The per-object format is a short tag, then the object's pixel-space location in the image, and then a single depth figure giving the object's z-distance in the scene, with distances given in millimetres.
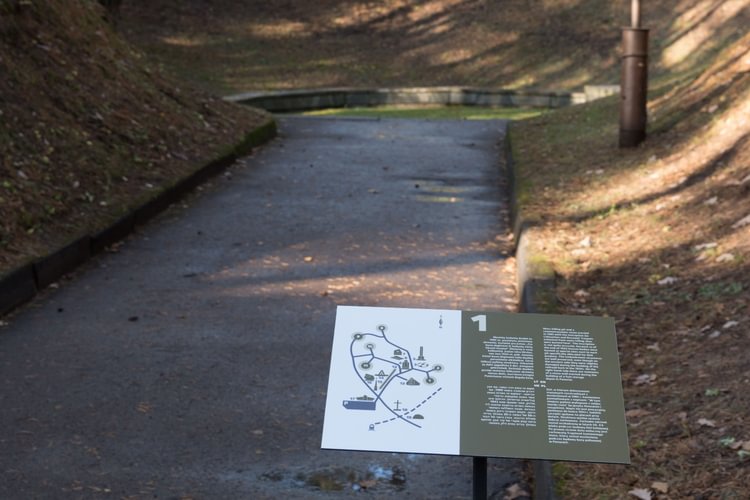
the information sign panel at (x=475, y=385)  3830
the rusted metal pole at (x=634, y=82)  13076
